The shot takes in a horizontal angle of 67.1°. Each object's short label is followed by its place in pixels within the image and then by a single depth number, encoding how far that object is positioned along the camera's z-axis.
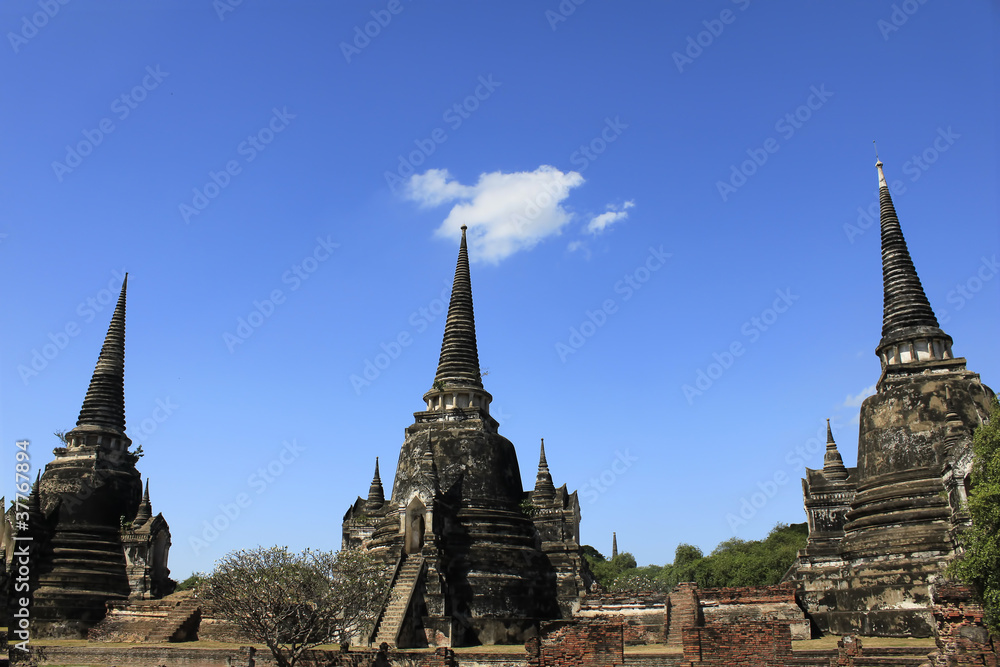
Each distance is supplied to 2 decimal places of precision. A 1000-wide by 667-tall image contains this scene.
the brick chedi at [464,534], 26.81
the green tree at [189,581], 62.61
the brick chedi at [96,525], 32.78
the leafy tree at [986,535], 16.02
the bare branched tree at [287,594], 21.62
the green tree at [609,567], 83.44
